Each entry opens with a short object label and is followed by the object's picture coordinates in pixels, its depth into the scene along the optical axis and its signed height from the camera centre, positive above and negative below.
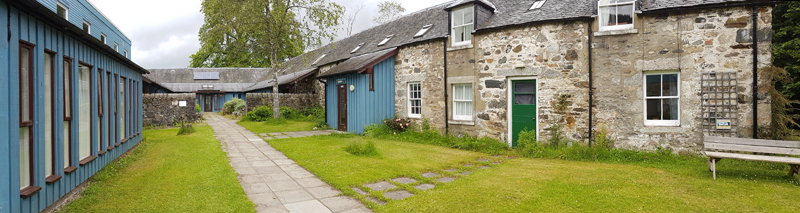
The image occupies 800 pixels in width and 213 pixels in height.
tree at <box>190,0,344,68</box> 18.08 +4.03
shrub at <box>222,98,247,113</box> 24.81 +0.00
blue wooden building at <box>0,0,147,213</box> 3.61 +0.00
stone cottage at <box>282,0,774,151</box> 7.85 +0.81
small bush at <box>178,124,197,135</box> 13.87 -0.90
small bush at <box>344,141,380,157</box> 8.80 -1.04
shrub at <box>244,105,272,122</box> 19.95 -0.48
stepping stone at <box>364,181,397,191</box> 5.72 -1.25
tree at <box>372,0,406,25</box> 38.97 +9.70
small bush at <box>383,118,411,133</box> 12.81 -0.68
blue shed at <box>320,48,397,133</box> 13.36 +0.50
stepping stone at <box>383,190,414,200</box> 5.30 -1.28
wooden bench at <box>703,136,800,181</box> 6.04 -0.79
